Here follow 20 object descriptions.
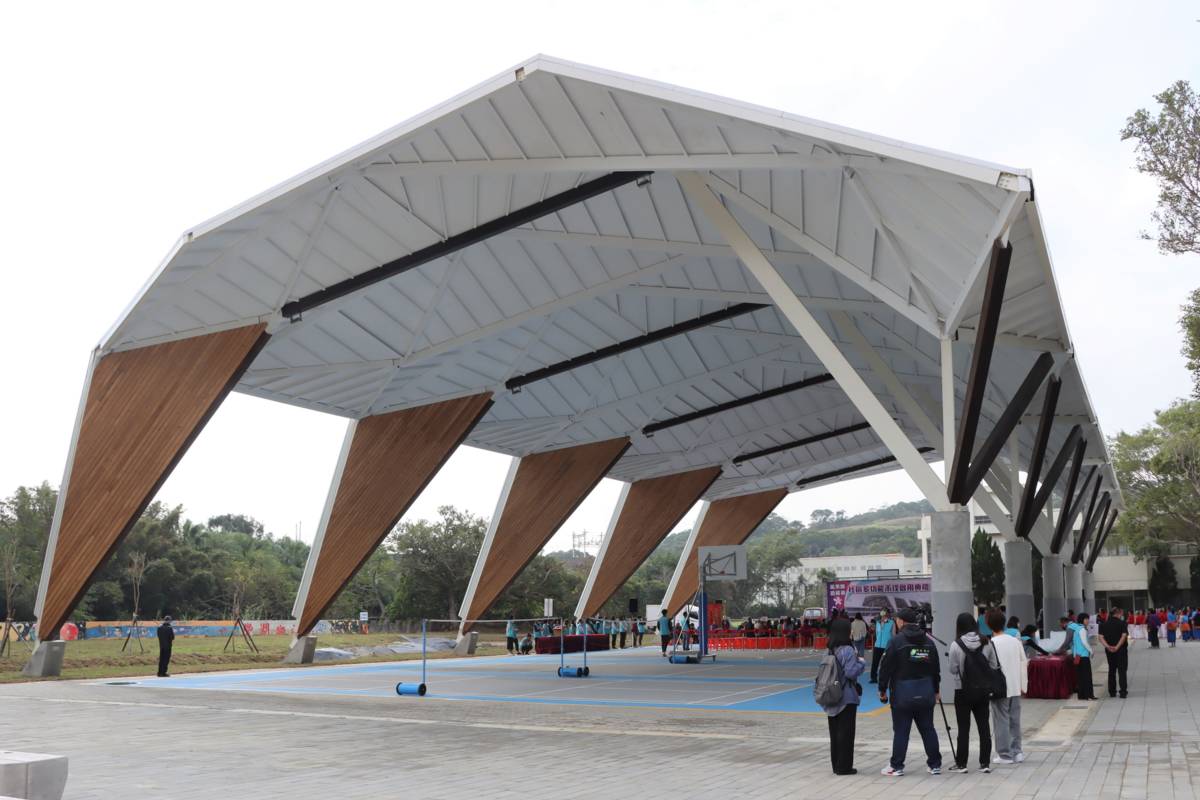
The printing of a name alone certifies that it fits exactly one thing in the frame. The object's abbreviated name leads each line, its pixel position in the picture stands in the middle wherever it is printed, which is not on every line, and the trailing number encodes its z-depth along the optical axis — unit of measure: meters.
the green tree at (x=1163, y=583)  67.81
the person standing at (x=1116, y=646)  16.42
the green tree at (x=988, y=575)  72.25
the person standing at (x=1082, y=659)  16.31
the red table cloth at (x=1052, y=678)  17.02
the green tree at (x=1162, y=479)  46.66
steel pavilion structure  16.06
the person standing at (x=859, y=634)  20.09
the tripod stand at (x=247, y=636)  33.34
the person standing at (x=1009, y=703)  9.80
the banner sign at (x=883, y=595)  35.25
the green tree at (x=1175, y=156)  19.56
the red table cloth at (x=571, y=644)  38.56
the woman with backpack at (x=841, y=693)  9.20
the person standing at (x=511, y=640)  39.02
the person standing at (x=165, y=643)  24.61
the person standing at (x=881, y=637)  18.46
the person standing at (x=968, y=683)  9.41
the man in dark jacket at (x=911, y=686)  9.08
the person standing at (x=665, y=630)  34.66
